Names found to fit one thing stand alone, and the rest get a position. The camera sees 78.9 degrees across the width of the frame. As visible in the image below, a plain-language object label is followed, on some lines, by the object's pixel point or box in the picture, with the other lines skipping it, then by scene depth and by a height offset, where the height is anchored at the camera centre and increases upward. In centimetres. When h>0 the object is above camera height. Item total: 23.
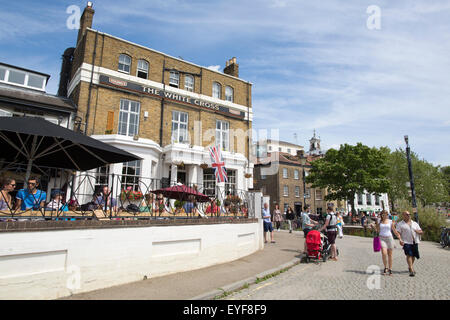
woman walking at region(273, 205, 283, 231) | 1868 -78
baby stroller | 912 -138
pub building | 1527 +601
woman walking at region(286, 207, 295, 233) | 1983 -81
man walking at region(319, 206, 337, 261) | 951 -74
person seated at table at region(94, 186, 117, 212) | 638 +7
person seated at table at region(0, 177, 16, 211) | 528 +17
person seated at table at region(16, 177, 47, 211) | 545 +4
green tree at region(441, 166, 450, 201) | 6564 +913
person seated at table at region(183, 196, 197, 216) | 808 -13
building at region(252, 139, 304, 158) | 7706 +1662
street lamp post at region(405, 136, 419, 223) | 1665 +150
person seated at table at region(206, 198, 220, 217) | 872 -22
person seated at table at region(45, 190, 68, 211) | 620 -3
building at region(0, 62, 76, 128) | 1349 +522
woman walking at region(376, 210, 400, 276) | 747 -83
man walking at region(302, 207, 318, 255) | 1068 -69
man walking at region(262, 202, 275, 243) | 1250 -74
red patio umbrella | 816 +29
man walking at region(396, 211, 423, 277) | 731 -81
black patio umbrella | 548 +125
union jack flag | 1048 +145
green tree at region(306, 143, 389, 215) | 3353 +429
